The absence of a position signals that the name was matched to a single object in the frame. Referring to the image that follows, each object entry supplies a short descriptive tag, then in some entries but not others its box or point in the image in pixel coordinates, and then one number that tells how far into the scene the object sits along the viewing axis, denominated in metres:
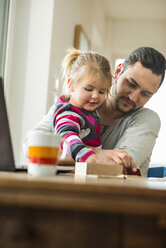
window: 4.35
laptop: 1.36
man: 2.72
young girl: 2.14
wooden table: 0.91
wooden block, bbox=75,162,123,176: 1.53
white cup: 1.26
